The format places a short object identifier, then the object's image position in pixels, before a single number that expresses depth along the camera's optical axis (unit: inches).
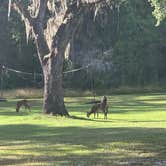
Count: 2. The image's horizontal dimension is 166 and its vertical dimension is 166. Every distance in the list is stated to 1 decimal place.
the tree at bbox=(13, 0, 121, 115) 1201.4
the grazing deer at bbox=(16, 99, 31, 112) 1465.3
